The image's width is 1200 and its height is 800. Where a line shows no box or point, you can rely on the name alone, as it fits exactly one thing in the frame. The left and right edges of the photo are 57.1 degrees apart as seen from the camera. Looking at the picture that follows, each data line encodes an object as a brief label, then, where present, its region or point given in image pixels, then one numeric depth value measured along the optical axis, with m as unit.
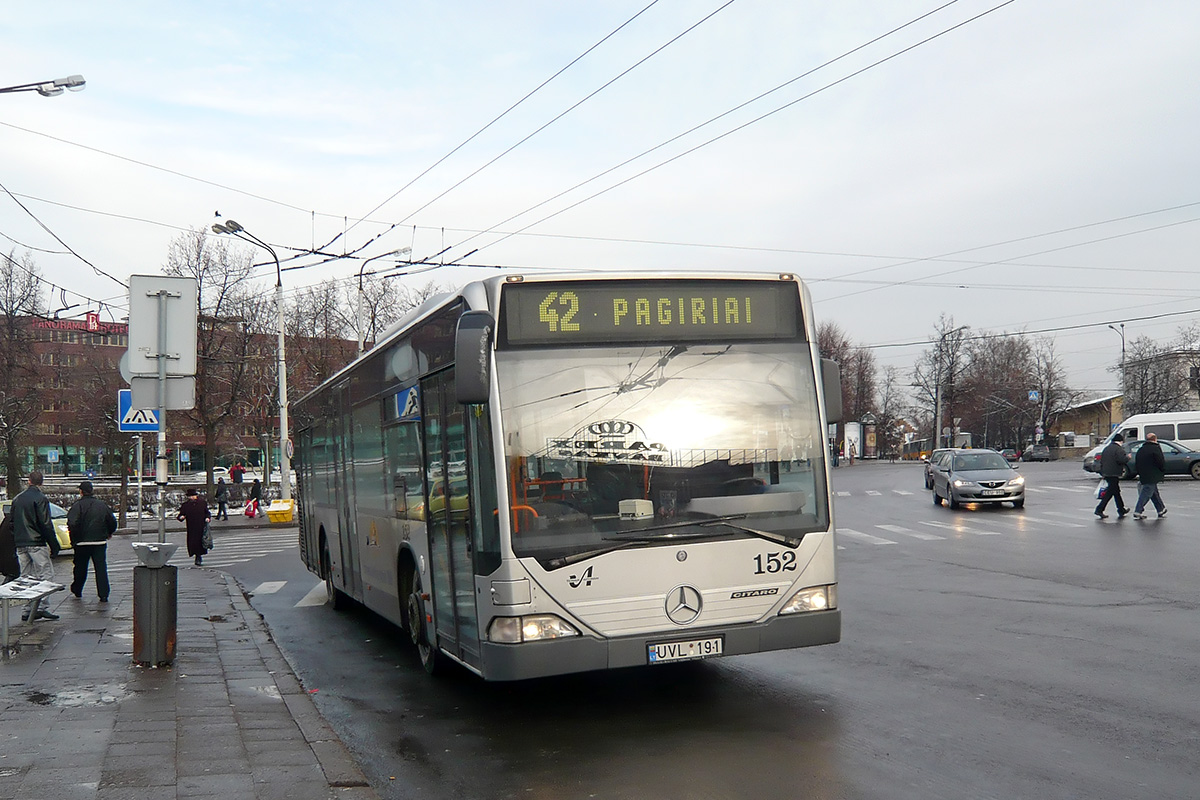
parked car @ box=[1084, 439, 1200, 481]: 38.69
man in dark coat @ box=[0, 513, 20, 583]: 12.20
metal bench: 9.77
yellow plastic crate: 34.84
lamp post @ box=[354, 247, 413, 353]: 26.48
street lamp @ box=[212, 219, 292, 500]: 30.08
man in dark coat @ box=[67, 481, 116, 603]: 13.50
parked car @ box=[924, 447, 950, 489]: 35.06
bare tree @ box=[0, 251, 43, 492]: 41.56
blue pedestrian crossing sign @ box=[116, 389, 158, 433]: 16.12
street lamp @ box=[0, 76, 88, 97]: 14.48
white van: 43.44
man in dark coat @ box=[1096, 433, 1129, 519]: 22.89
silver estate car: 28.12
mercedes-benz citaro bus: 6.71
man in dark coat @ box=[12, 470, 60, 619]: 12.23
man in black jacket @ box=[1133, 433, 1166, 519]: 22.55
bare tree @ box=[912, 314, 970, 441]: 90.06
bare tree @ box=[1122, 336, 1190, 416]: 85.94
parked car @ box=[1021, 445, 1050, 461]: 82.12
